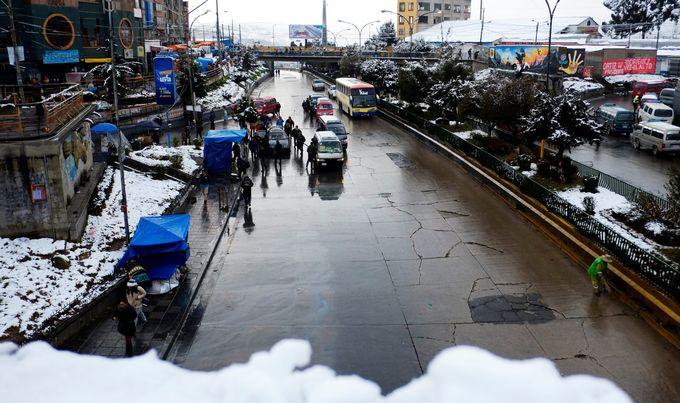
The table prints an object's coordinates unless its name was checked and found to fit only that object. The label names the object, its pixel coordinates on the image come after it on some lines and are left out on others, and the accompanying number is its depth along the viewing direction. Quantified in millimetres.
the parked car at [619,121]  34000
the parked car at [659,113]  33188
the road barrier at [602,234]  12336
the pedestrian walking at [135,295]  11641
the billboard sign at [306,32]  152500
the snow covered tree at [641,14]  84750
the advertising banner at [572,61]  52500
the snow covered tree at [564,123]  22188
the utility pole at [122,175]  14758
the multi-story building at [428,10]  135875
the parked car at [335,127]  32272
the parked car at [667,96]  42000
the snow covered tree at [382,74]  56988
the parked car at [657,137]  27562
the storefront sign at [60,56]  40844
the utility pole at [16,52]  17406
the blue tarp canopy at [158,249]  13484
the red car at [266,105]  44838
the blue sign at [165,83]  30516
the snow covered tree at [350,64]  78731
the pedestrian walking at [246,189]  20641
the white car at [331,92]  64519
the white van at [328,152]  26797
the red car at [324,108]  43456
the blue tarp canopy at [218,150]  25203
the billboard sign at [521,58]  52312
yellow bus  45875
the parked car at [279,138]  30566
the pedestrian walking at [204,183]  23039
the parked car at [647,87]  48906
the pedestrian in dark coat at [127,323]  10805
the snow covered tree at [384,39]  109712
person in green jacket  13213
